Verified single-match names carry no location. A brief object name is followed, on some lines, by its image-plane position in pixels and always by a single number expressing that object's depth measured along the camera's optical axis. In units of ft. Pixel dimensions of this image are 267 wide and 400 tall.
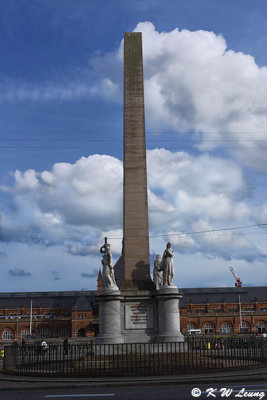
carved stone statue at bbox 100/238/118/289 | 66.54
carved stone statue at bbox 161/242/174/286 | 66.59
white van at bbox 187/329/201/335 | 263.33
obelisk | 70.79
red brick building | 302.45
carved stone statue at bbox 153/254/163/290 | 68.00
